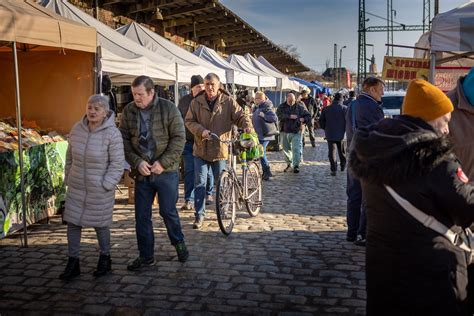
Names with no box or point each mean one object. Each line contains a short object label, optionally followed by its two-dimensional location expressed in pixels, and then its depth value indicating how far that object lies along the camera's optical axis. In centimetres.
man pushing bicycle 642
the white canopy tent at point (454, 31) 542
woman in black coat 225
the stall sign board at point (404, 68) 684
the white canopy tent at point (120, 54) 737
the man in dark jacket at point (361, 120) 570
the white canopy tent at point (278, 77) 1952
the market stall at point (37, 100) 560
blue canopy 3119
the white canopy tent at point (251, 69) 1642
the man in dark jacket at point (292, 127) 1163
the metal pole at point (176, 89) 921
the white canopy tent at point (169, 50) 1007
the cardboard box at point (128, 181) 804
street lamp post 7862
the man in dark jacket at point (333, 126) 1140
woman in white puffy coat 459
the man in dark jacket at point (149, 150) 482
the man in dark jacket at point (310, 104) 1808
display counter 580
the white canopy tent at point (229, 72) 1277
